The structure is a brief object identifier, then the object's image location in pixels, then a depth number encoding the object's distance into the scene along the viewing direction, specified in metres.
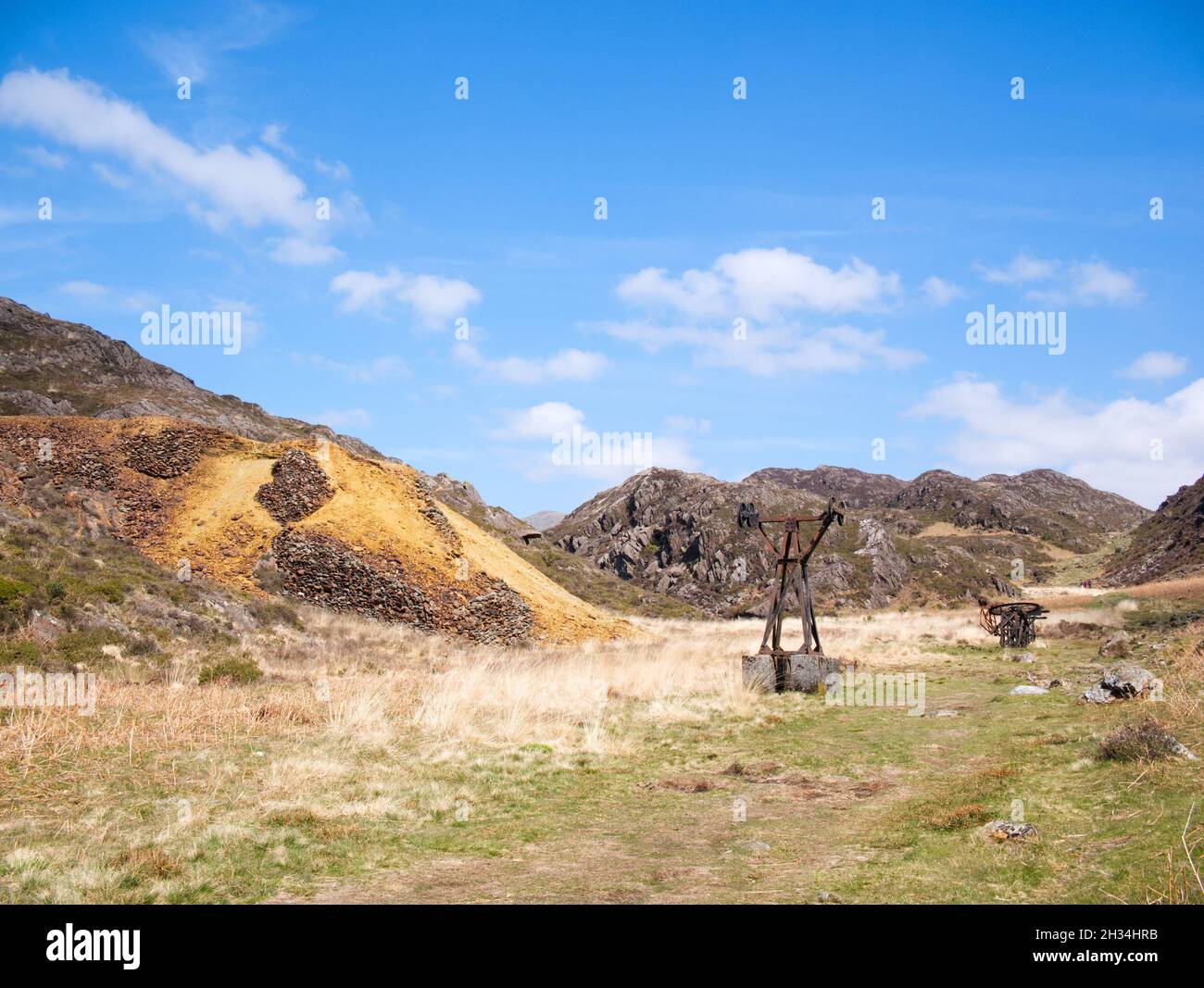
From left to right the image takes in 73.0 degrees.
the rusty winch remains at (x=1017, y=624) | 28.25
